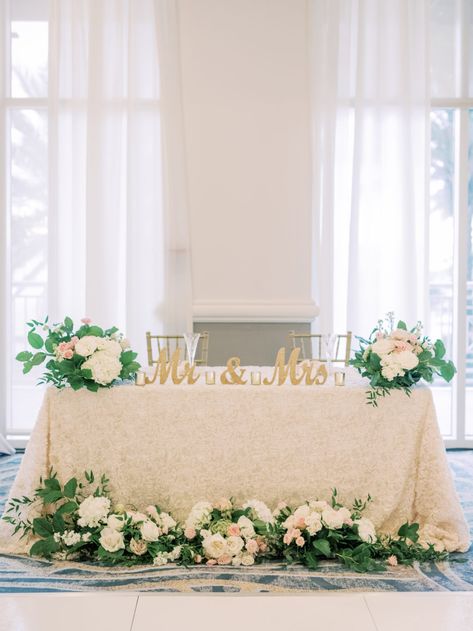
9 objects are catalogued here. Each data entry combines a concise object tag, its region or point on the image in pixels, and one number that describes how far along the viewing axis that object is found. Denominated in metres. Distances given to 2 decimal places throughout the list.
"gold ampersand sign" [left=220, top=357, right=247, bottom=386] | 3.01
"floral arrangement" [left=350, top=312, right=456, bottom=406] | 2.88
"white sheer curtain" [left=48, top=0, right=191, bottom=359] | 4.89
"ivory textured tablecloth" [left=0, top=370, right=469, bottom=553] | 2.90
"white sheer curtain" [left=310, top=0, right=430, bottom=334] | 4.90
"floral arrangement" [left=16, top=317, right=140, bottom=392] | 2.86
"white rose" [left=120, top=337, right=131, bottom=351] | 3.05
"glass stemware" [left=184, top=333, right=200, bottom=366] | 3.16
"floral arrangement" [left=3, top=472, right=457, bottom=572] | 2.74
